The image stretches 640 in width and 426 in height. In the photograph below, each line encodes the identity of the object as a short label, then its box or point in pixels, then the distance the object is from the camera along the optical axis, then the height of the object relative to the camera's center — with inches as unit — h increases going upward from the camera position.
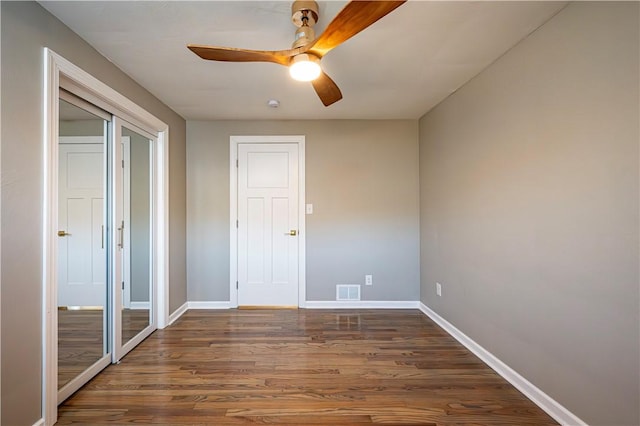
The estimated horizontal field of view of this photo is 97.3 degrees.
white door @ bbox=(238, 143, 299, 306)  137.6 -5.0
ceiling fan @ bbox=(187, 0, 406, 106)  50.9 +34.2
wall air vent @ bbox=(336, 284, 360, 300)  137.6 -38.4
